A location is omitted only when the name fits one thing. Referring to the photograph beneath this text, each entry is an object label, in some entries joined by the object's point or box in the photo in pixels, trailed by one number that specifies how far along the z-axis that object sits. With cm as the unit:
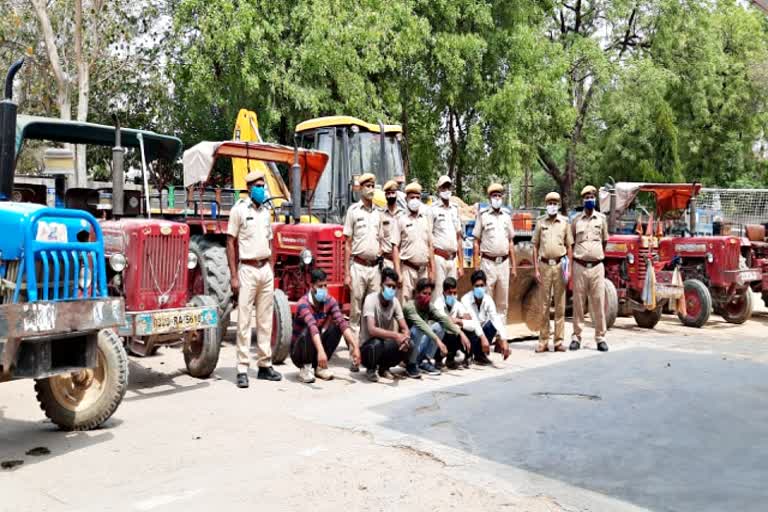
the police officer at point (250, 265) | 773
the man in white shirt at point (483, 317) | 883
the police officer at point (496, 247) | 976
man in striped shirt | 779
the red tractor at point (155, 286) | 696
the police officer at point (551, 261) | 989
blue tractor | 518
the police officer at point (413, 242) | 918
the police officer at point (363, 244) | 878
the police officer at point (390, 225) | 905
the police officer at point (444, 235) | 960
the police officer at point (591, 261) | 1006
